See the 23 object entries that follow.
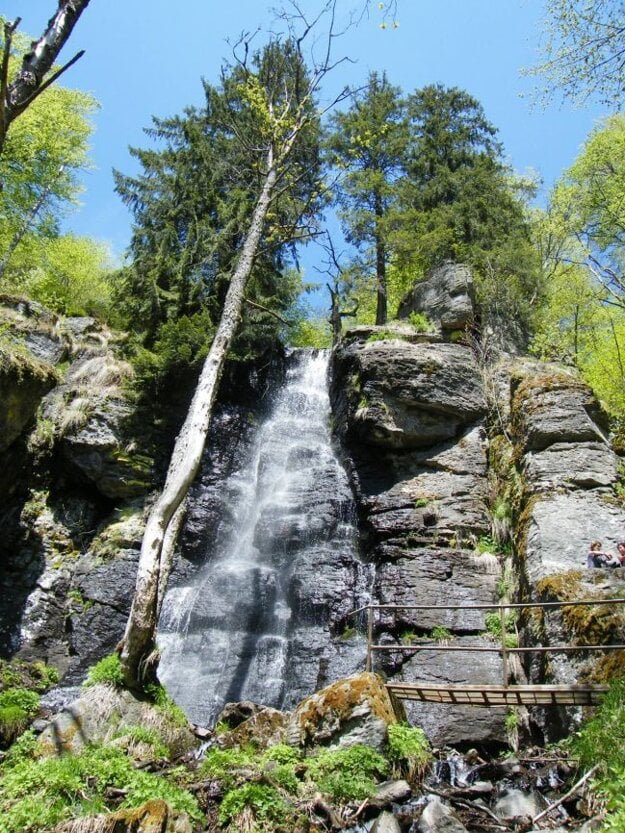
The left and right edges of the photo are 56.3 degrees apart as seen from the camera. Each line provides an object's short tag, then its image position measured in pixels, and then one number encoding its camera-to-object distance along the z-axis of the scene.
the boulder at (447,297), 16.27
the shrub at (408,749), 6.32
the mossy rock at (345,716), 6.31
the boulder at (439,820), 4.78
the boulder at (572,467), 10.35
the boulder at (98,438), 13.70
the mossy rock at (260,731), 6.87
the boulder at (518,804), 5.23
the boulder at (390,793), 5.38
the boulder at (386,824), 4.85
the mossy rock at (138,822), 4.41
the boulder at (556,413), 11.10
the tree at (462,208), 18.00
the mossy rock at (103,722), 6.38
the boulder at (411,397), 13.76
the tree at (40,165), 19.05
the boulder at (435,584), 10.40
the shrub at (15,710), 8.12
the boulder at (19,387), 11.01
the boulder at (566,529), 9.21
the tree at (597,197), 17.27
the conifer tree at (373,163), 21.66
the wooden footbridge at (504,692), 6.45
